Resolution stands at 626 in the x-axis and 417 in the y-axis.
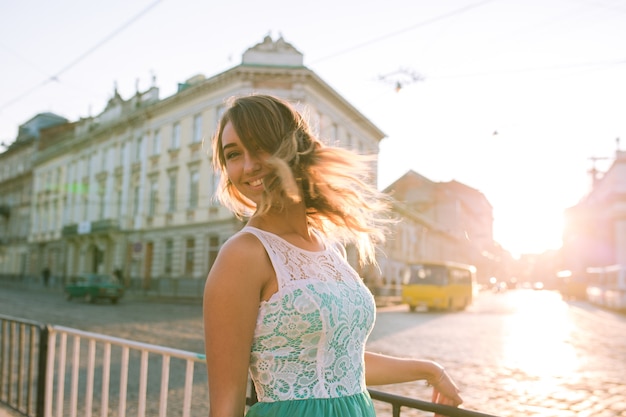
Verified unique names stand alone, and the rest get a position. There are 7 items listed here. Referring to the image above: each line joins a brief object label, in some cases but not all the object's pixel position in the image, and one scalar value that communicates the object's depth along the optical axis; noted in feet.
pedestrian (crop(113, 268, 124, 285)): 107.04
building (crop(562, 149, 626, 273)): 145.28
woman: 4.50
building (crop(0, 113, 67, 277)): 171.73
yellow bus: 76.69
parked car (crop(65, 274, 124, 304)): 78.23
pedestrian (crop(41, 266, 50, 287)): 138.31
